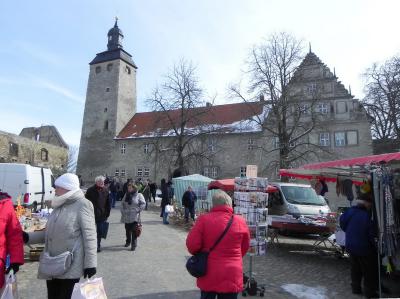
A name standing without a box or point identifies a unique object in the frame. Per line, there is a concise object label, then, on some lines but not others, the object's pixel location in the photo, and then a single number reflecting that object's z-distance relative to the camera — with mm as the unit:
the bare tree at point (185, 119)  33938
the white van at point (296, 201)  13250
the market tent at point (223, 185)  13414
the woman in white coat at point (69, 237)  4277
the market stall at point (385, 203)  7012
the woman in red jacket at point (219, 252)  4250
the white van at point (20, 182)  17406
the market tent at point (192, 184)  23062
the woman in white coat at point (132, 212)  10953
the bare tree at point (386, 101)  32375
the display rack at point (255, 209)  7539
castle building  34594
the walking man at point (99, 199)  9836
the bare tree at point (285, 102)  30734
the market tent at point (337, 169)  7981
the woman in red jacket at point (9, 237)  4004
